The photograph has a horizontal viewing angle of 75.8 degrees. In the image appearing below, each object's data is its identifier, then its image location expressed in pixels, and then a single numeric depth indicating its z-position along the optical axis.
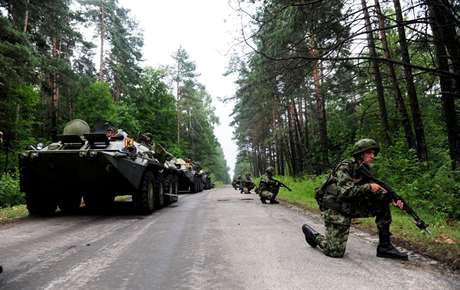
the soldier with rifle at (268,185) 10.40
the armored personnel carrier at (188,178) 16.91
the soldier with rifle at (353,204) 3.39
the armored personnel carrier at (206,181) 24.17
